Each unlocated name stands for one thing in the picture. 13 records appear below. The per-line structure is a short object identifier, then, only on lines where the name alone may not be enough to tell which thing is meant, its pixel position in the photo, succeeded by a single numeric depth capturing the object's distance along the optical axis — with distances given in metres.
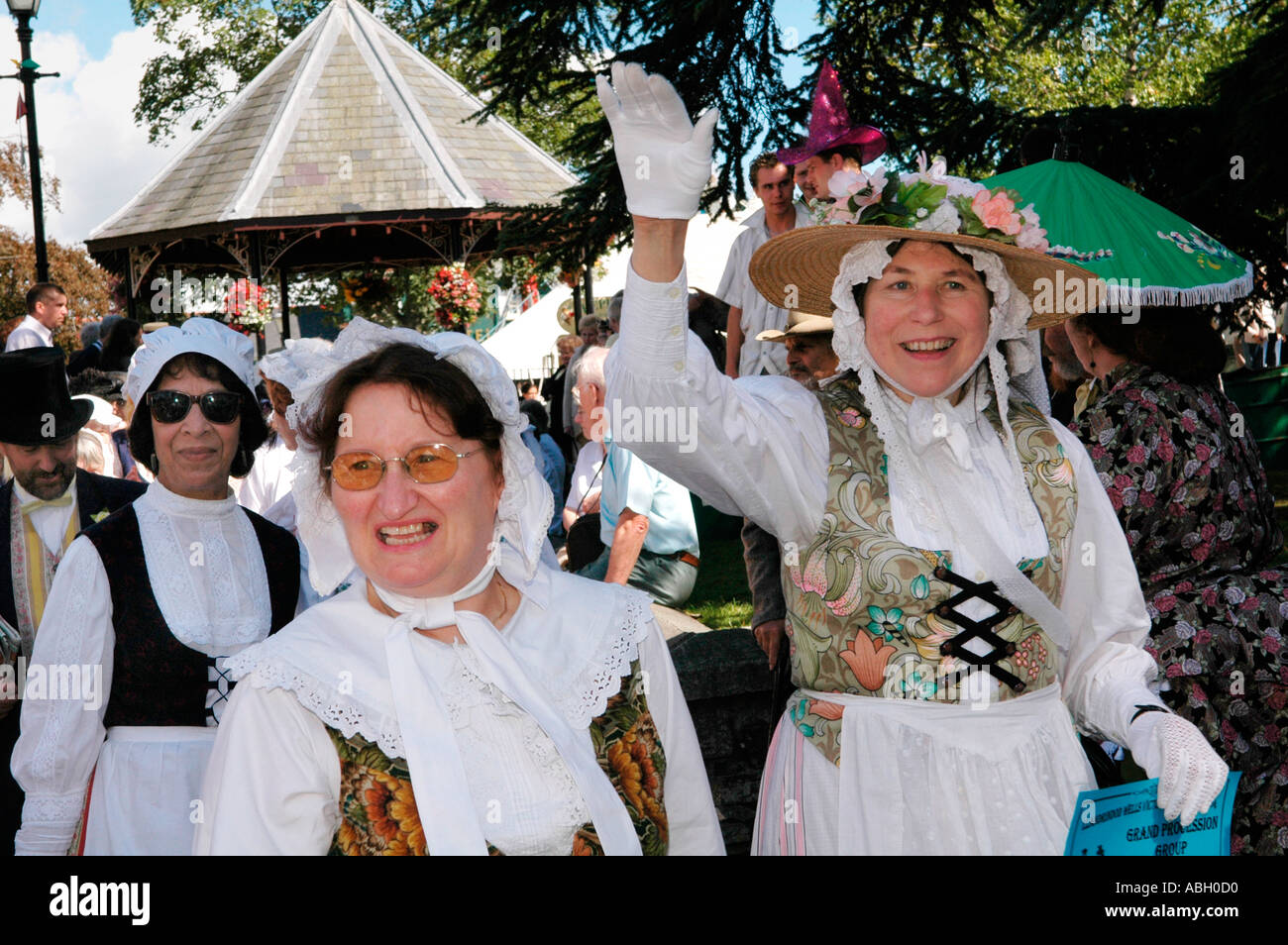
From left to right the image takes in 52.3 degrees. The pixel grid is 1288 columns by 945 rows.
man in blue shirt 4.93
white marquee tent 17.48
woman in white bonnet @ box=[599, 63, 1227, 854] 2.72
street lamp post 11.32
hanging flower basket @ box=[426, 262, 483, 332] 13.37
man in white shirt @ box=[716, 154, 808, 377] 6.27
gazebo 14.35
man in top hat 3.85
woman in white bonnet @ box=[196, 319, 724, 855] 2.14
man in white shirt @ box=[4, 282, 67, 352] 9.45
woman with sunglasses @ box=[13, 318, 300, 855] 3.12
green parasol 4.50
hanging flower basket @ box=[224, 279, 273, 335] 14.84
